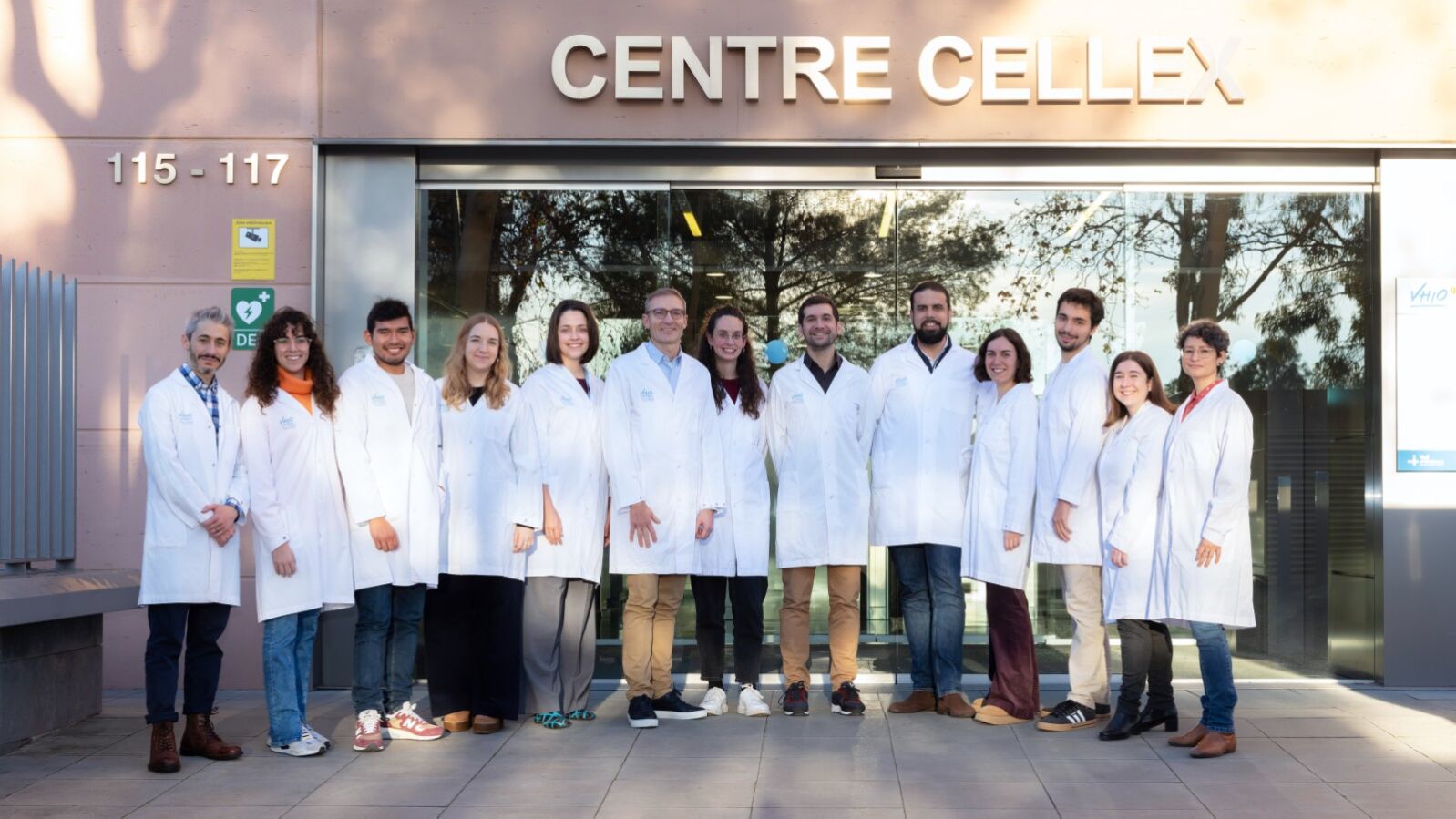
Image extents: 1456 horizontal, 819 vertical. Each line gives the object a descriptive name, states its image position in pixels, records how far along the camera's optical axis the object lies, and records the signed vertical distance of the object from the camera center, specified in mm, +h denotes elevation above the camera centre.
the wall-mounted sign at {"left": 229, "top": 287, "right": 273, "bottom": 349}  8203 +663
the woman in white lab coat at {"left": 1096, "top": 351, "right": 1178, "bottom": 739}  6520 -471
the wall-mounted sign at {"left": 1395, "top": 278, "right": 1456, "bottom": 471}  8164 +293
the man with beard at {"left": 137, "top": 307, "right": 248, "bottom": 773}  6039 -439
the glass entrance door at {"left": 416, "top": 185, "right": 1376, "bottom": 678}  8461 +885
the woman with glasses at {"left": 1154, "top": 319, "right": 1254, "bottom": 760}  6191 -435
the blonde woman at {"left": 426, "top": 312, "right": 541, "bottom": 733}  6836 -480
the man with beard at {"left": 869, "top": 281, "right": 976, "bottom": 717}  7219 -291
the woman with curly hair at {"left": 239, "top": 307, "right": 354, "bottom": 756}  6250 -376
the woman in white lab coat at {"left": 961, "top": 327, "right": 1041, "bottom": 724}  7035 -485
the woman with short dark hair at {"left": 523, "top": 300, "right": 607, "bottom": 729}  6867 -479
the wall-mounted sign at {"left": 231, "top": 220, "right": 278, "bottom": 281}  8273 +1034
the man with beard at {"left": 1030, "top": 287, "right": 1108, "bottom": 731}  6805 -322
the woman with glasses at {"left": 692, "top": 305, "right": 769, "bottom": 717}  7215 -505
